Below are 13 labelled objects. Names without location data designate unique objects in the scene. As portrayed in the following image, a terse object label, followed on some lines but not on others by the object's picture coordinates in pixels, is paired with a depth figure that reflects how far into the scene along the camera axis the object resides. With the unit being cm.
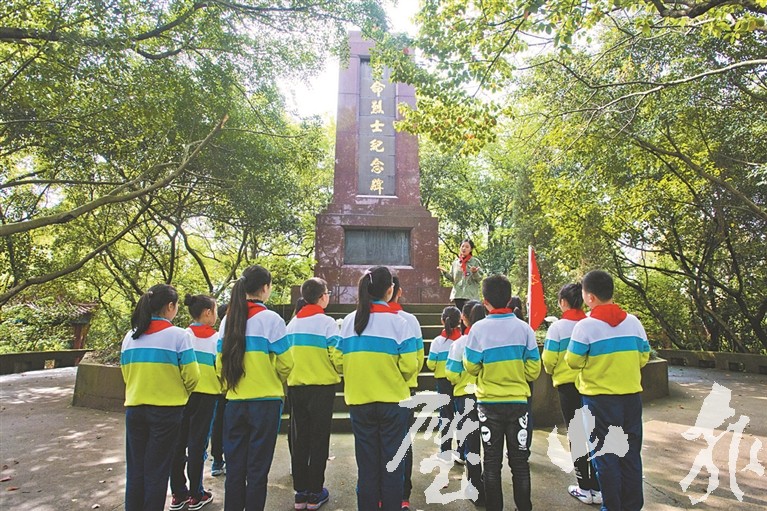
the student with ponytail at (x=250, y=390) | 255
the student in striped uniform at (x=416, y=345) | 270
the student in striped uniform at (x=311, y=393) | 307
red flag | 533
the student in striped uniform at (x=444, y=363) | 380
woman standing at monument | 614
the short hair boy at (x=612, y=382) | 262
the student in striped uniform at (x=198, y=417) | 304
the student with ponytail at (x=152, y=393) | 255
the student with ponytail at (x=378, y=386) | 254
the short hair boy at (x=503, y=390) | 268
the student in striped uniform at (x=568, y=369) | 316
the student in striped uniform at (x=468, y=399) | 308
